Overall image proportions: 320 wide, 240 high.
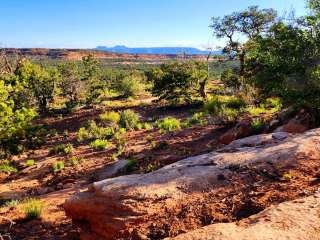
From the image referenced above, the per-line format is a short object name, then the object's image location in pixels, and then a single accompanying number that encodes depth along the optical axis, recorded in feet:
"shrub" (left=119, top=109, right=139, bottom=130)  44.86
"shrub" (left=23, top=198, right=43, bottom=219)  19.50
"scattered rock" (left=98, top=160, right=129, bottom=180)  27.95
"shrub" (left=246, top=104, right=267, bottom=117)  37.24
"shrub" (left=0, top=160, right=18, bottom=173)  29.53
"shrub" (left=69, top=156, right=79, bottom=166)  32.63
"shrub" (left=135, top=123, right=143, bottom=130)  44.11
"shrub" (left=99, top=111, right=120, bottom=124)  48.41
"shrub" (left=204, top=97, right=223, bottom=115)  45.68
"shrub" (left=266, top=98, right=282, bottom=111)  40.95
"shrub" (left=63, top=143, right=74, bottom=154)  37.65
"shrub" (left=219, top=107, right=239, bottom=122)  35.16
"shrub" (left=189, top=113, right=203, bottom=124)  42.29
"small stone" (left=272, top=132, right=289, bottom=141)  18.40
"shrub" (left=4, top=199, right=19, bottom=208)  21.96
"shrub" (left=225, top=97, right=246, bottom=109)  44.02
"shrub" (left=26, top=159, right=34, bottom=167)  35.39
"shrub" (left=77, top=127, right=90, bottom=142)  42.84
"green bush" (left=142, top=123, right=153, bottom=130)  43.38
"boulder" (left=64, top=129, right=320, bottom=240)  13.38
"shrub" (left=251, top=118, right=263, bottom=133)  29.40
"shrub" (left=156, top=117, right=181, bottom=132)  41.34
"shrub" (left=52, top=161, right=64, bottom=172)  32.17
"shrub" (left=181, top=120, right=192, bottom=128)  40.42
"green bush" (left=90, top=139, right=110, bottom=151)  36.72
